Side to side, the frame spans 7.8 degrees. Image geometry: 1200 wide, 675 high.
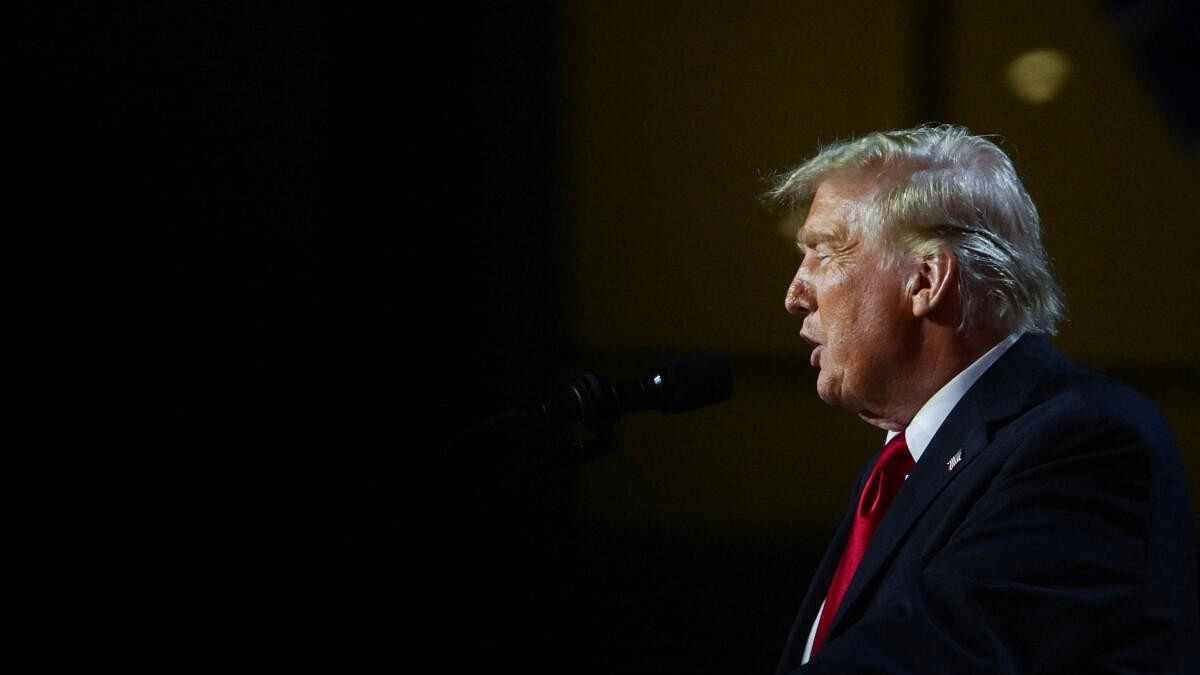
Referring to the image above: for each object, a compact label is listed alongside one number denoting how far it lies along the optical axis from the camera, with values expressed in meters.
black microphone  7.04
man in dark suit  6.99
